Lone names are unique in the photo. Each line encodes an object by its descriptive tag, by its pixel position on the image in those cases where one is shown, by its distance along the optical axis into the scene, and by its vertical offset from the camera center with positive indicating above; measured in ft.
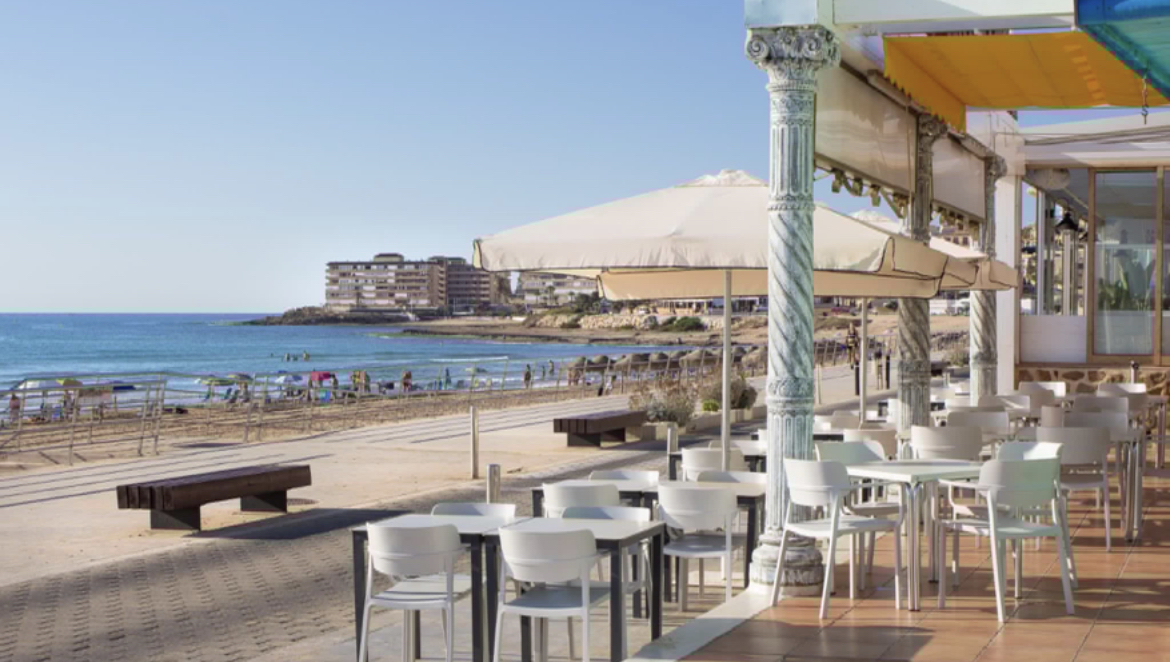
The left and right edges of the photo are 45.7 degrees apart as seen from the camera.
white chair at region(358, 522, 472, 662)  21.90 -3.66
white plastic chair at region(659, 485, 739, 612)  25.35 -3.40
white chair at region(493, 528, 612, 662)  20.83 -3.59
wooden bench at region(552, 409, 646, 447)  67.56 -5.01
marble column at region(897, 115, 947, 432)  41.68 -0.11
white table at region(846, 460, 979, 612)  25.62 -2.97
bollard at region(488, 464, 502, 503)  30.91 -3.51
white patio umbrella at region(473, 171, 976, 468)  27.91 +1.74
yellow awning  33.09 +6.47
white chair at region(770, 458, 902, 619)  25.27 -3.40
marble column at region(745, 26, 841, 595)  27.17 +1.20
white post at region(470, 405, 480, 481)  54.65 -4.78
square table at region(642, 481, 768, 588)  28.09 -3.56
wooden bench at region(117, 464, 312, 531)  40.78 -4.95
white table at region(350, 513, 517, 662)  22.40 -3.90
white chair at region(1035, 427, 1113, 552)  31.53 -2.99
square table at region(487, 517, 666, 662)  21.68 -3.61
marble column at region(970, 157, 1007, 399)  54.75 +0.02
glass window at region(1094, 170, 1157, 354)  65.87 +2.76
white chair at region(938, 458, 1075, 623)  24.93 -3.18
